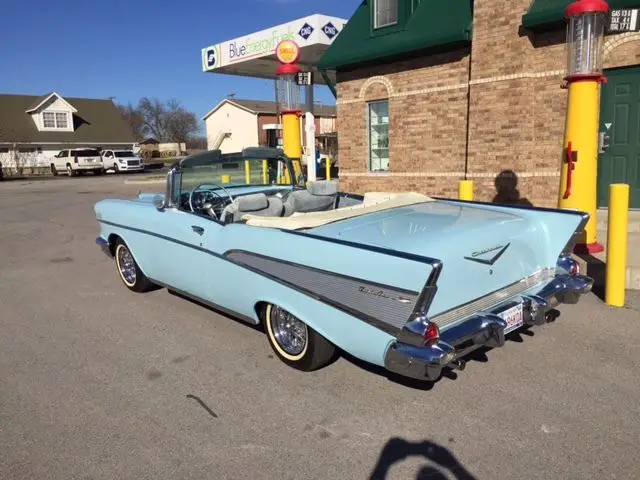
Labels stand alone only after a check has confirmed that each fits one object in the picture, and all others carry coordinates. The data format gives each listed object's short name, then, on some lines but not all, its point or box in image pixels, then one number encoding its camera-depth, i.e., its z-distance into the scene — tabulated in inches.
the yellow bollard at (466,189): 271.0
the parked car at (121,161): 1524.4
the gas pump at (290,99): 438.6
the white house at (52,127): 1733.5
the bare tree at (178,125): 3873.0
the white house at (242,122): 1969.7
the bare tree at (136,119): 3870.6
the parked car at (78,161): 1449.3
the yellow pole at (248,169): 293.6
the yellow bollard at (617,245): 191.5
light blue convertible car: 116.9
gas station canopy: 632.4
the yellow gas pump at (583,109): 236.5
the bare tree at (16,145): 1690.5
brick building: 333.4
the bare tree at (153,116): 3932.1
